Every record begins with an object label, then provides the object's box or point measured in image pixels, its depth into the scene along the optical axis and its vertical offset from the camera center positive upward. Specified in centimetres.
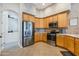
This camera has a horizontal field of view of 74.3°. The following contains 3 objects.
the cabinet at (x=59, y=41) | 140 -35
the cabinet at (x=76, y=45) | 137 -48
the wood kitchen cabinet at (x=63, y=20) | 130 +21
